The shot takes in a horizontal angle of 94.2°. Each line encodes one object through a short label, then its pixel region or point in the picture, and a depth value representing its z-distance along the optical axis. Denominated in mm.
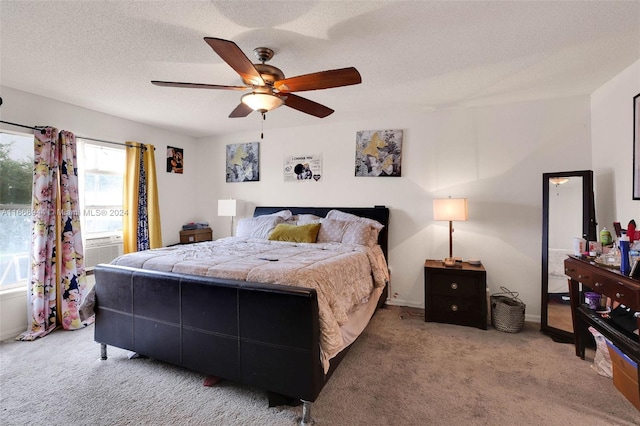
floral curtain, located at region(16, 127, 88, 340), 2900
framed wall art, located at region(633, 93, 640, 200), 2178
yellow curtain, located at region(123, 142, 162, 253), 3828
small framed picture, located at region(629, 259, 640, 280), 1725
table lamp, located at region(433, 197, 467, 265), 3127
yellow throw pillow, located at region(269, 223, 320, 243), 3432
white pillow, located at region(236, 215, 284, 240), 3828
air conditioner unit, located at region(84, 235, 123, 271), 3520
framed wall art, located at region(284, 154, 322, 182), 4160
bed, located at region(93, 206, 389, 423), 1697
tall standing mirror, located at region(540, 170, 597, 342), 2648
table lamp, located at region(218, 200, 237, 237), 4348
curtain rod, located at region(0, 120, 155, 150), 2833
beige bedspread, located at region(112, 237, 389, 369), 1828
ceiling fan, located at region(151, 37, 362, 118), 1744
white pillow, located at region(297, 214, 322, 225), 3835
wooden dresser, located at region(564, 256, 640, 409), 1710
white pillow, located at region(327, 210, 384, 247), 3418
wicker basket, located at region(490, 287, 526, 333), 2869
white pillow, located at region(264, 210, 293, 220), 4082
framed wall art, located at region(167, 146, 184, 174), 4504
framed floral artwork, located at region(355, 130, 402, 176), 3721
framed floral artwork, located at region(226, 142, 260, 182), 4578
